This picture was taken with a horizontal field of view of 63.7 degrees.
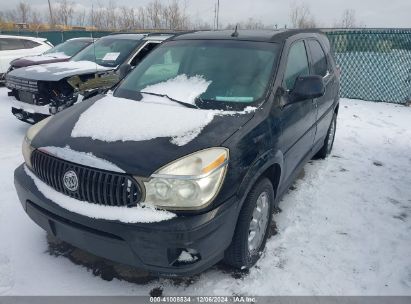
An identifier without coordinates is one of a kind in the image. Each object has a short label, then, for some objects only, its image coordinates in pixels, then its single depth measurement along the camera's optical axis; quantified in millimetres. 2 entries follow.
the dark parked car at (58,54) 8096
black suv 1957
